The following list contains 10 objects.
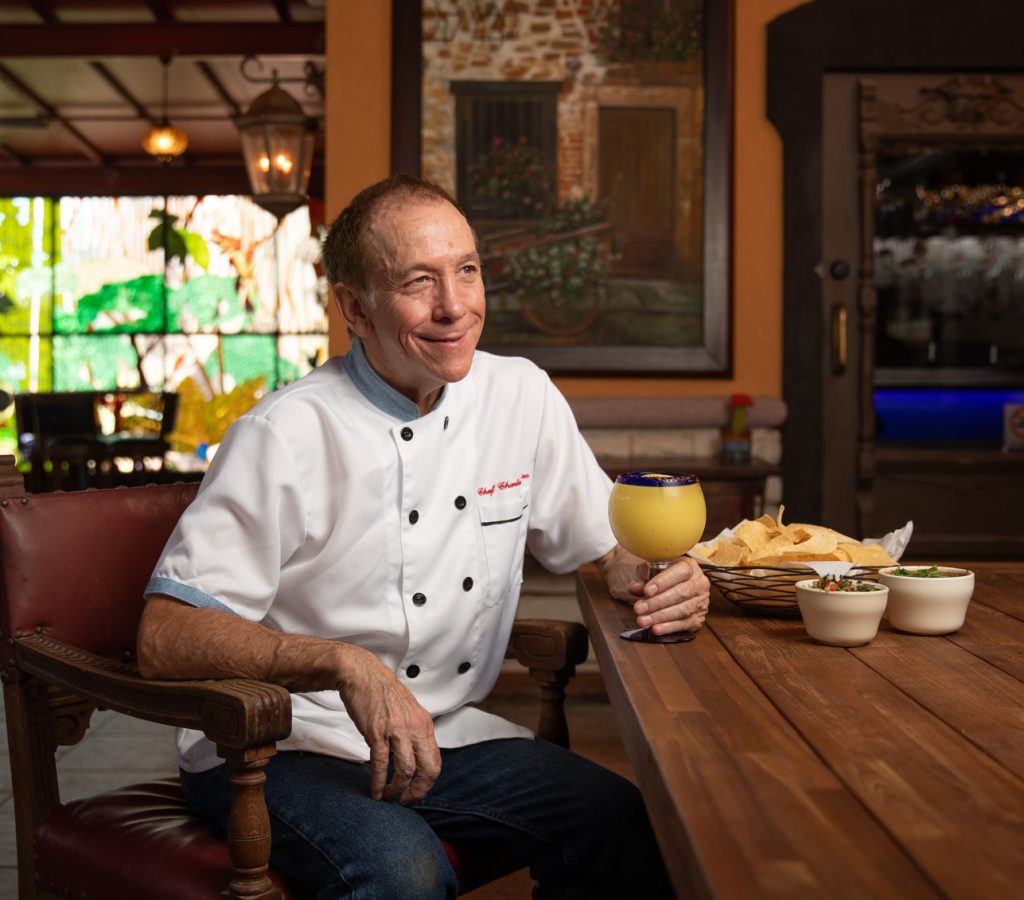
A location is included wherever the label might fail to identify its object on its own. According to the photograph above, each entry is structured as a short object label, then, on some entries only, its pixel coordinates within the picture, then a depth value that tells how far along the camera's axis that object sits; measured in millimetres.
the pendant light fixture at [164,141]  7715
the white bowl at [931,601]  1426
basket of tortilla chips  1550
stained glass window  11914
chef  1368
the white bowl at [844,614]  1367
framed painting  4078
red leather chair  1290
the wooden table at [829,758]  759
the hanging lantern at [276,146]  4711
